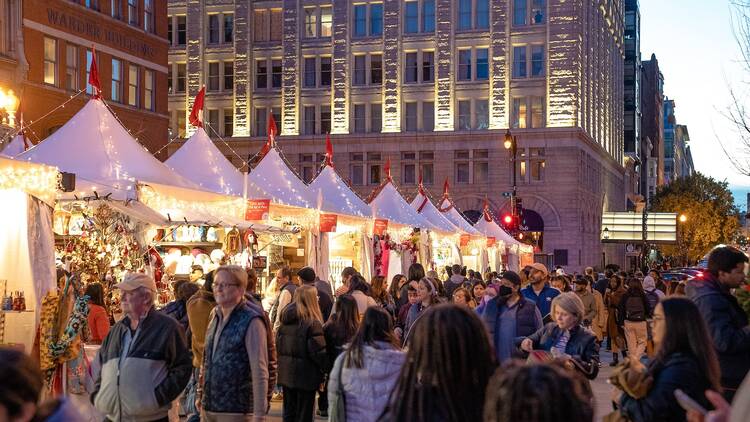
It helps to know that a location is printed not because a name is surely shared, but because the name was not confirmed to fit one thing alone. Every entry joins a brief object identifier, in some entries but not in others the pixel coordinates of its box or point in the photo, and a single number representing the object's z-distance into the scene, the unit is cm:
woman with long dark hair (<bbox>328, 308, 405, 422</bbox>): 560
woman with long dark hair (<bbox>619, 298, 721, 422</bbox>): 490
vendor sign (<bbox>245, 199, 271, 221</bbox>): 1847
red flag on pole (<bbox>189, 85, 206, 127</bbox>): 2025
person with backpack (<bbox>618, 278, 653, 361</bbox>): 1811
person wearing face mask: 967
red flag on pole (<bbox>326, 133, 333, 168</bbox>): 2519
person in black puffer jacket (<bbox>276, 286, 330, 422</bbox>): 922
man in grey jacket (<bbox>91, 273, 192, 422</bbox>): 641
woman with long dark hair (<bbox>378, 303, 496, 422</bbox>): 399
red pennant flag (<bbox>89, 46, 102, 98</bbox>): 1654
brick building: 3127
